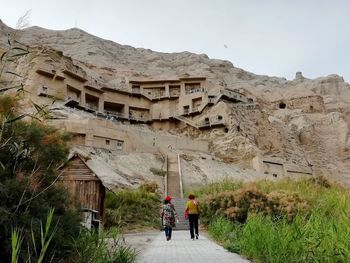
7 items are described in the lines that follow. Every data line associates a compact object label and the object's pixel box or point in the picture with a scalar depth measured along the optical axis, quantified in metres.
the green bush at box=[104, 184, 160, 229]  18.58
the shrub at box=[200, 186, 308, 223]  14.72
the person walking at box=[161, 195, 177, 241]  13.30
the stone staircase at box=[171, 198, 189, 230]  20.76
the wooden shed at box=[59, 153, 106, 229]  14.59
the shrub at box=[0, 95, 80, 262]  5.55
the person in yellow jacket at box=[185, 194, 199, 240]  13.48
